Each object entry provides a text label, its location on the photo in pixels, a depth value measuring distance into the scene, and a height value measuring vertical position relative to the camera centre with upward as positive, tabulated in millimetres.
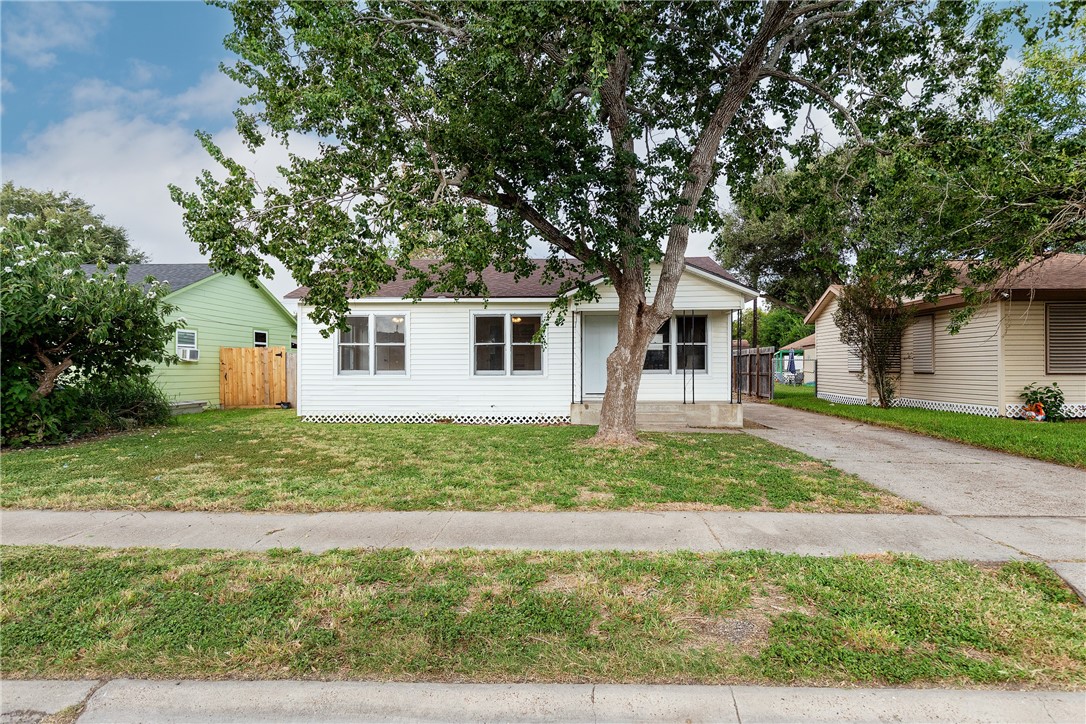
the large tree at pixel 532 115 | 6746 +3774
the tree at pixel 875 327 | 14375 +993
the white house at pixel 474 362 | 12477 -28
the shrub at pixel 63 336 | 8469 +471
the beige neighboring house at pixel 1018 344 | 12188 +392
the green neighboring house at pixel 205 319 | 14773 +1379
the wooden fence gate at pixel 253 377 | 16391 -527
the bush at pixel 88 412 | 8852 -992
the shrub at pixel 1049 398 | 11836 -912
